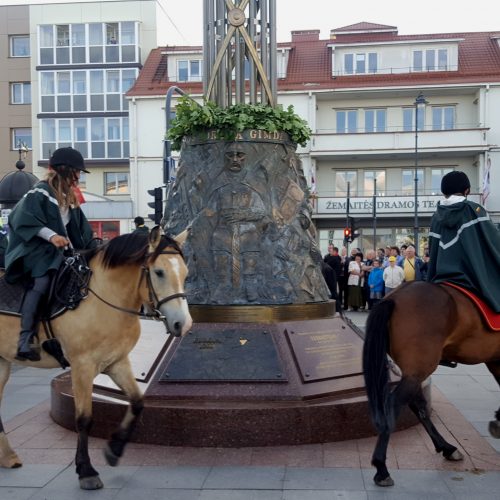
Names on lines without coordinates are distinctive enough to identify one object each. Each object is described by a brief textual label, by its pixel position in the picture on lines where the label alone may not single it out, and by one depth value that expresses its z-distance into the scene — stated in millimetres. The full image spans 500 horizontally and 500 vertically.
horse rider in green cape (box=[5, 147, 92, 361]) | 5719
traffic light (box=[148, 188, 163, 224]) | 17203
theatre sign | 38906
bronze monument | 6488
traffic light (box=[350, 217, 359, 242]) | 28500
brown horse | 5574
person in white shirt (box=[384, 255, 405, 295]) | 18922
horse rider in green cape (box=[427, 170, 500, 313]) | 5969
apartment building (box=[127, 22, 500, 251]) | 38906
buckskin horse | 5414
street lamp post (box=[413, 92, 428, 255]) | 32031
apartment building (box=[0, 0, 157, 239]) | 43656
